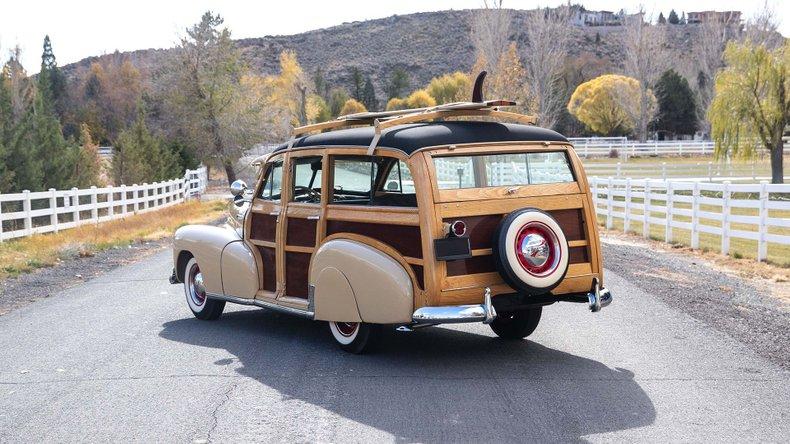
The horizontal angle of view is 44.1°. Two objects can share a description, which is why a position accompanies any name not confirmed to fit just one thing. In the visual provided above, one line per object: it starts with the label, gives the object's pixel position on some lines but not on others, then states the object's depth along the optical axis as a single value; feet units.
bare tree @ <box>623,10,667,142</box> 290.97
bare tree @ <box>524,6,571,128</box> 198.90
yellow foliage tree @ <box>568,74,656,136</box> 310.45
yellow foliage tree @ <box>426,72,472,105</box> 382.48
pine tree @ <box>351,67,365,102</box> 536.42
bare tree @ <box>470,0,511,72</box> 196.85
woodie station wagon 24.59
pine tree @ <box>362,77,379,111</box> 513.04
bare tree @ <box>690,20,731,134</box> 315.58
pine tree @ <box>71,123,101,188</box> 122.03
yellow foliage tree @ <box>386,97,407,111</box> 390.21
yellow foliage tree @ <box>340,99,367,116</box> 379.68
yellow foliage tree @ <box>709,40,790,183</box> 138.00
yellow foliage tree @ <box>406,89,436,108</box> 363.76
